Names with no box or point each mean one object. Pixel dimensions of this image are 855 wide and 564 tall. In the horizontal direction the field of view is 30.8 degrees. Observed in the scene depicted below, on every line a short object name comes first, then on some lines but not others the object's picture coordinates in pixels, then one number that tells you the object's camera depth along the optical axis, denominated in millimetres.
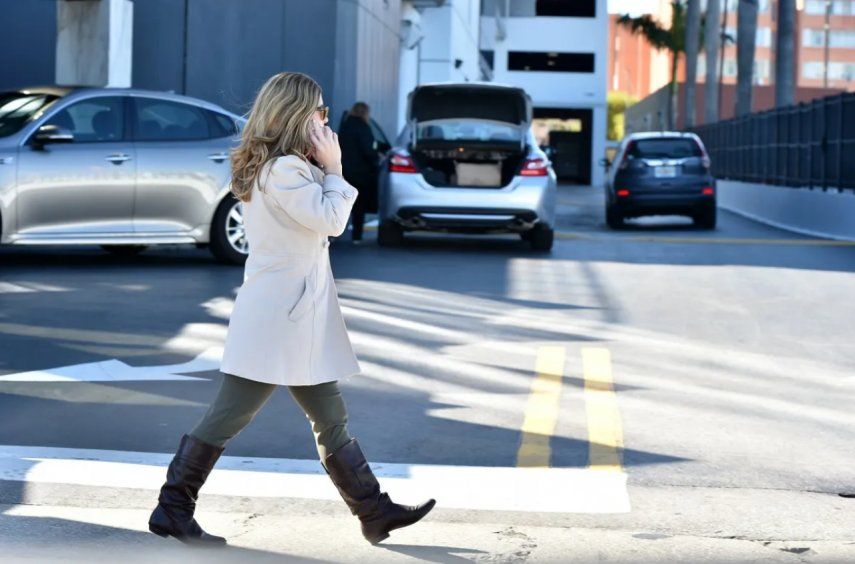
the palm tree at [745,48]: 46188
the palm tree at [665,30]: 86875
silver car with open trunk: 16844
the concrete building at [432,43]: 32875
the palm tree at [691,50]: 63594
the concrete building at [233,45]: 21938
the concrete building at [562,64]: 66938
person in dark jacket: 18547
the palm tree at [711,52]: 59781
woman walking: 4828
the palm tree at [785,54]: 38750
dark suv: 23719
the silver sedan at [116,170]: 13375
